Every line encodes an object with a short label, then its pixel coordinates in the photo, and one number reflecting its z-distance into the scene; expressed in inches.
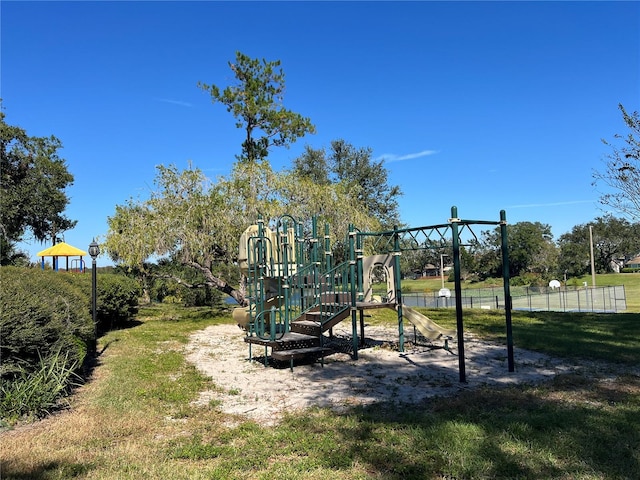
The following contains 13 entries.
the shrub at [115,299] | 457.1
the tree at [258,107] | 625.0
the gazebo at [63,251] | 693.3
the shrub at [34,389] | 172.4
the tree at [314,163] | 1008.2
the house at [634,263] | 3230.8
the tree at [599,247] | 2332.7
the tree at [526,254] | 2288.4
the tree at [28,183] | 902.4
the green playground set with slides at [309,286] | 295.3
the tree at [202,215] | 478.9
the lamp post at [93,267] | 356.5
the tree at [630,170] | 446.8
